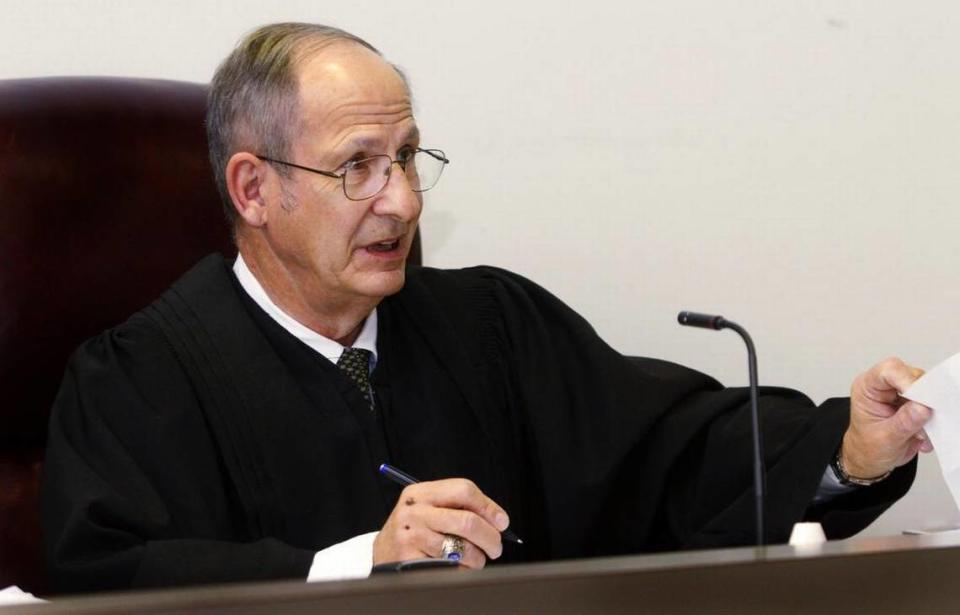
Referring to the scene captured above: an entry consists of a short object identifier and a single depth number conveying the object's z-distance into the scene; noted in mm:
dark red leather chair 4559
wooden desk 2010
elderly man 4215
